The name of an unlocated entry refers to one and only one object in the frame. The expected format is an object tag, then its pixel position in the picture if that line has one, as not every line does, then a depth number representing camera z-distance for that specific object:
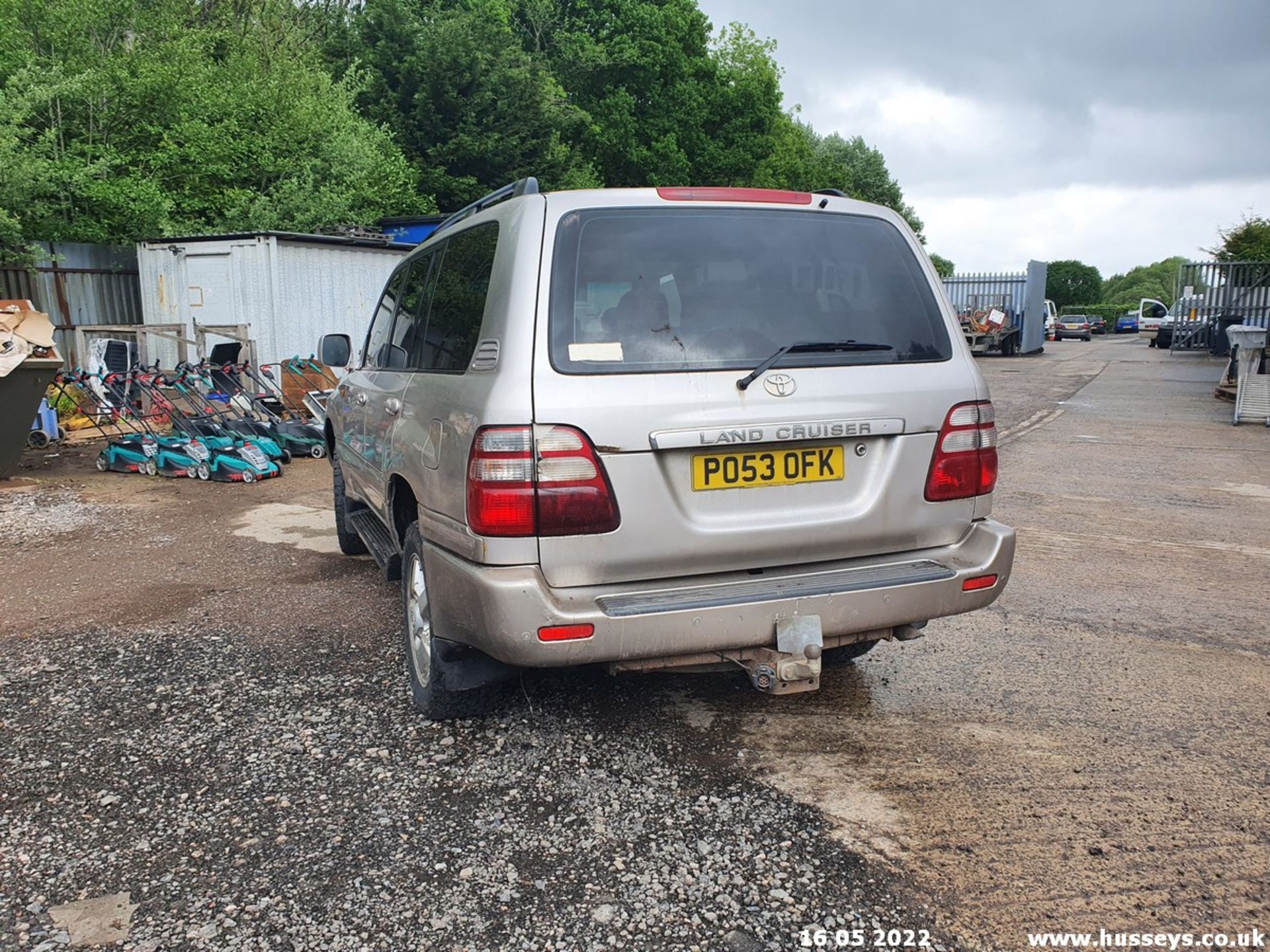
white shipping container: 13.74
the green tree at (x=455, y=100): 27.28
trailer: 27.78
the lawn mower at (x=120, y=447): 9.71
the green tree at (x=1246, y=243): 30.00
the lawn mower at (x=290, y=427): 10.74
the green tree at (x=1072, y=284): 76.94
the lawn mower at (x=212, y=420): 10.43
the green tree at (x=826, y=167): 44.09
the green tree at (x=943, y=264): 65.81
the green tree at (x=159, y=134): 14.30
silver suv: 2.88
